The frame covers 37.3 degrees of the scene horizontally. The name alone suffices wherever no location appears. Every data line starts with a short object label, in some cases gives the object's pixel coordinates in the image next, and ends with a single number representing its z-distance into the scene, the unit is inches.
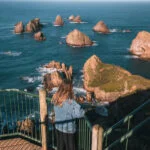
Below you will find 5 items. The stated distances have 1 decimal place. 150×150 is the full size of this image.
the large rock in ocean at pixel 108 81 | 950.2
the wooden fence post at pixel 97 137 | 175.7
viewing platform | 182.3
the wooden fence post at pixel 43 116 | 261.2
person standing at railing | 215.6
